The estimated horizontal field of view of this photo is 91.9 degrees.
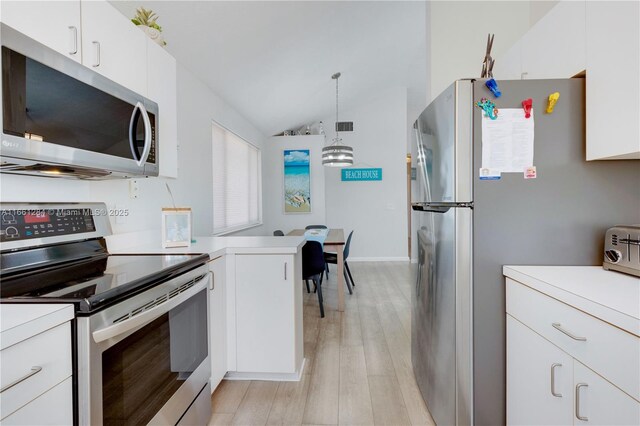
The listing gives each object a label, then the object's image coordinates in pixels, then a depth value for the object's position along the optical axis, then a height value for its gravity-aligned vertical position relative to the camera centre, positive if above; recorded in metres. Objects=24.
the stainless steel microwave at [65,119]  0.92 +0.34
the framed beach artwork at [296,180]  6.20 +0.61
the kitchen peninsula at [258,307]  1.92 -0.60
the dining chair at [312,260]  3.14 -0.51
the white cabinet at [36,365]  0.66 -0.36
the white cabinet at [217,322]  1.74 -0.65
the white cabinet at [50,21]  0.99 +0.65
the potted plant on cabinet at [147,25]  1.65 +1.01
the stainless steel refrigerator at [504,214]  1.35 -0.03
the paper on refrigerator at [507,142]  1.37 +0.29
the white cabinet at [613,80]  1.06 +0.48
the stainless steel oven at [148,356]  0.86 -0.51
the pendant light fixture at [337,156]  4.20 +0.74
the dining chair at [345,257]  3.96 -0.63
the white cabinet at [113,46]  1.24 +0.74
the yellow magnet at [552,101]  1.33 +0.46
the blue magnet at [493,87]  1.35 +0.53
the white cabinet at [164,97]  1.65 +0.64
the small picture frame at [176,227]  1.90 -0.10
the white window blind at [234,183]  3.74 +0.41
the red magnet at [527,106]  1.36 +0.45
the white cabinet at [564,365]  0.80 -0.49
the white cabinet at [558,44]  1.33 +0.79
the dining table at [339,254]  3.40 -0.50
